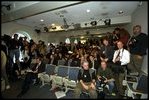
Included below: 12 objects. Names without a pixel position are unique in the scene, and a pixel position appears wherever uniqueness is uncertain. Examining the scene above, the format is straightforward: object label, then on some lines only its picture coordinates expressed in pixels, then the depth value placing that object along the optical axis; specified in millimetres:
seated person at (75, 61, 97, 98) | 1799
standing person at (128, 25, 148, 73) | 1684
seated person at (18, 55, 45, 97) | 2246
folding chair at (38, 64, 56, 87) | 2433
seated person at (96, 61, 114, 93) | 1859
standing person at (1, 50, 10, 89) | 1680
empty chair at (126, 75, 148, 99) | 1551
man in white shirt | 1819
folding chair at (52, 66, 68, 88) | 2224
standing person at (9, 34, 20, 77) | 2792
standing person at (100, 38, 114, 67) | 2094
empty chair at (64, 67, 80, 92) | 2122
